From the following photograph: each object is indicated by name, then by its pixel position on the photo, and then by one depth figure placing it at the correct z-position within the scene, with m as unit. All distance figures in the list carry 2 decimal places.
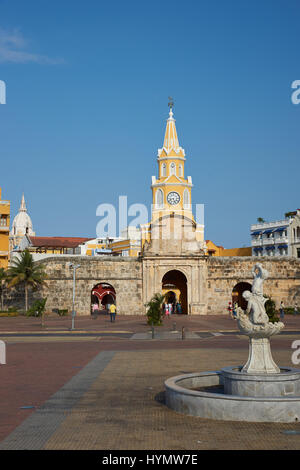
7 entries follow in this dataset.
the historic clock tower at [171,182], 65.56
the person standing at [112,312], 40.09
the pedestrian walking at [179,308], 51.50
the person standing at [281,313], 44.62
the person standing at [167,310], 49.14
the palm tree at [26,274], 45.51
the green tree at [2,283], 47.49
